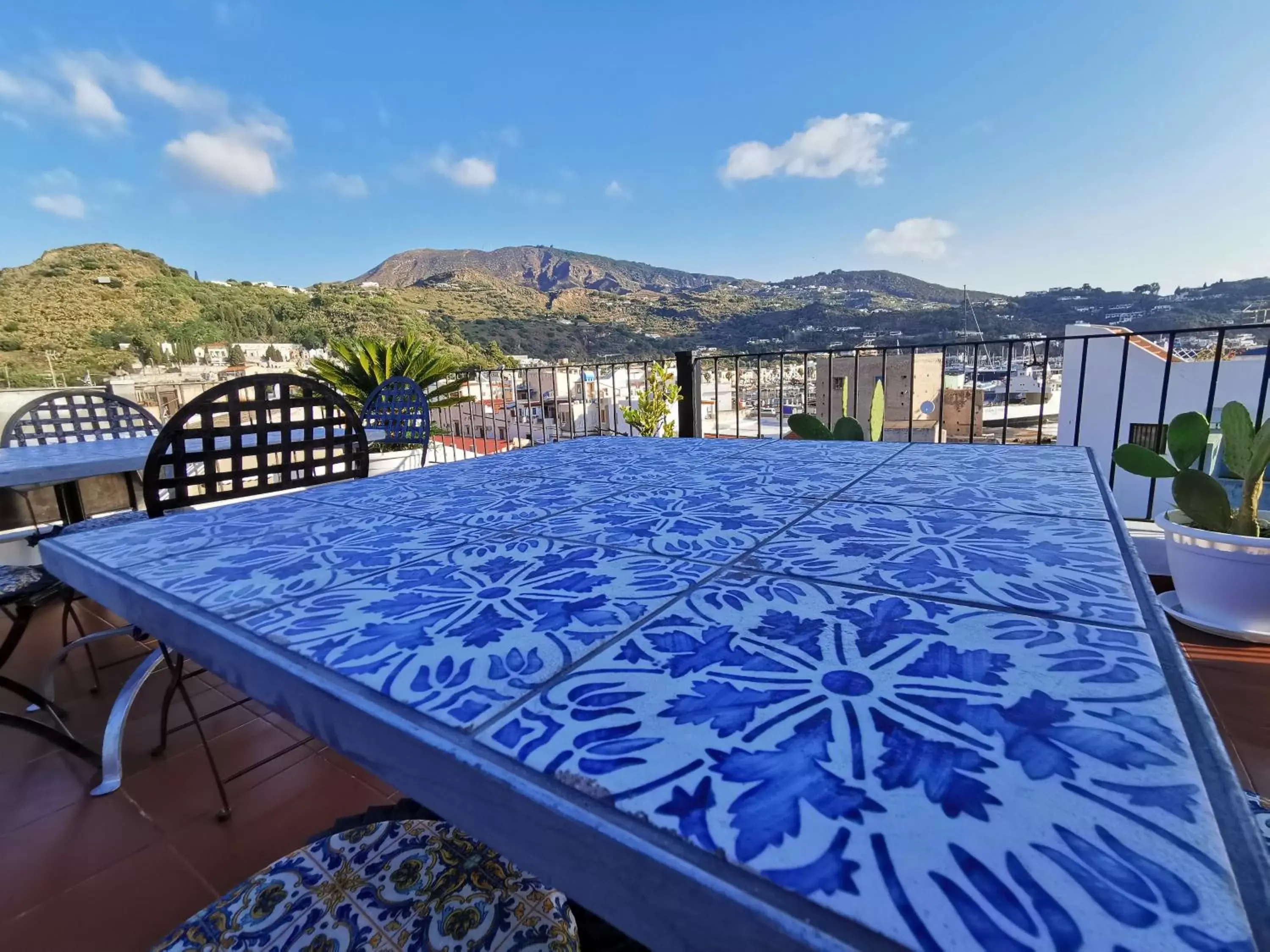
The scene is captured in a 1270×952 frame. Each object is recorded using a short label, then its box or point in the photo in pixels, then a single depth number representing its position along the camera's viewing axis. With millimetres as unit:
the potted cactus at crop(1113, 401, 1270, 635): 1920
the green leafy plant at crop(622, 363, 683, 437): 6316
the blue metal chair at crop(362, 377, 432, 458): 2873
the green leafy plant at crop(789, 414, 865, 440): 2545
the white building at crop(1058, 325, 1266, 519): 6258
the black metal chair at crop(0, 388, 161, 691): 2830
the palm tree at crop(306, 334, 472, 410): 6324
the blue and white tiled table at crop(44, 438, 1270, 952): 234
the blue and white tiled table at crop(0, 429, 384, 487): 1679
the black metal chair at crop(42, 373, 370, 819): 1335
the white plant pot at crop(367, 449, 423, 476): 3643
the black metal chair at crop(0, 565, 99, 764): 1486
